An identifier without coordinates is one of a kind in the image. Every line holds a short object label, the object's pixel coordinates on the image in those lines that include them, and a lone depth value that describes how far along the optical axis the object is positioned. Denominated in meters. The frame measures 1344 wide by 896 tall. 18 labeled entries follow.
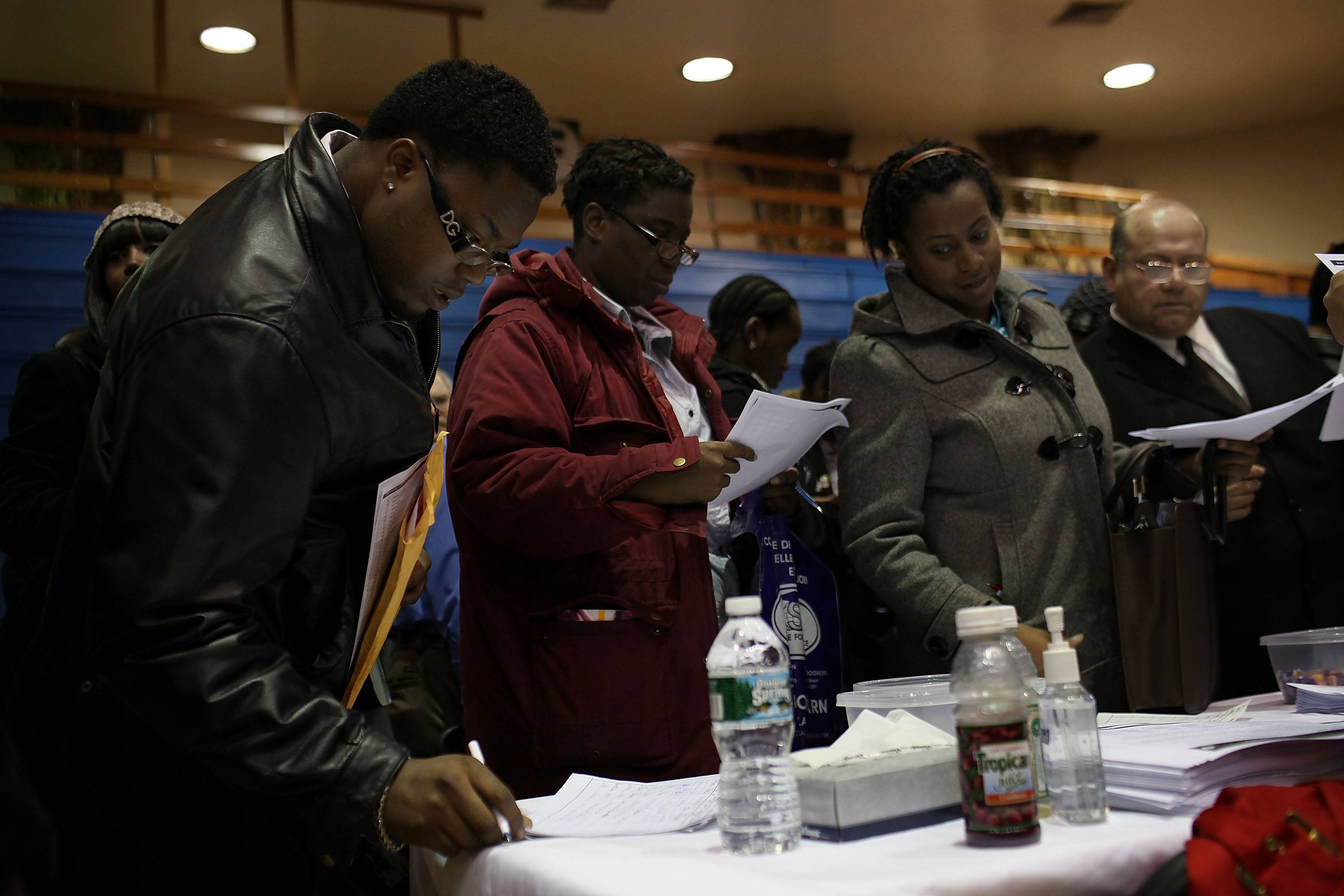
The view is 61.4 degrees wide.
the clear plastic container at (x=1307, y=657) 1.60
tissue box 0.97
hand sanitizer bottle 0.99
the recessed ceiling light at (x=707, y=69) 8.44
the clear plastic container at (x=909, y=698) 1.30
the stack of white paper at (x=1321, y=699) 1.43
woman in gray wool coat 1.90
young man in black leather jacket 0.97
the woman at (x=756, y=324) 3.40
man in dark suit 2.25
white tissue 1.09
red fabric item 0.83
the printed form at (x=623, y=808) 1.08
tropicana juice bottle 0.90
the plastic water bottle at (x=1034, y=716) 1.03
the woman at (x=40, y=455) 1.75
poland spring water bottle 0.97
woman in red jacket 1.50
